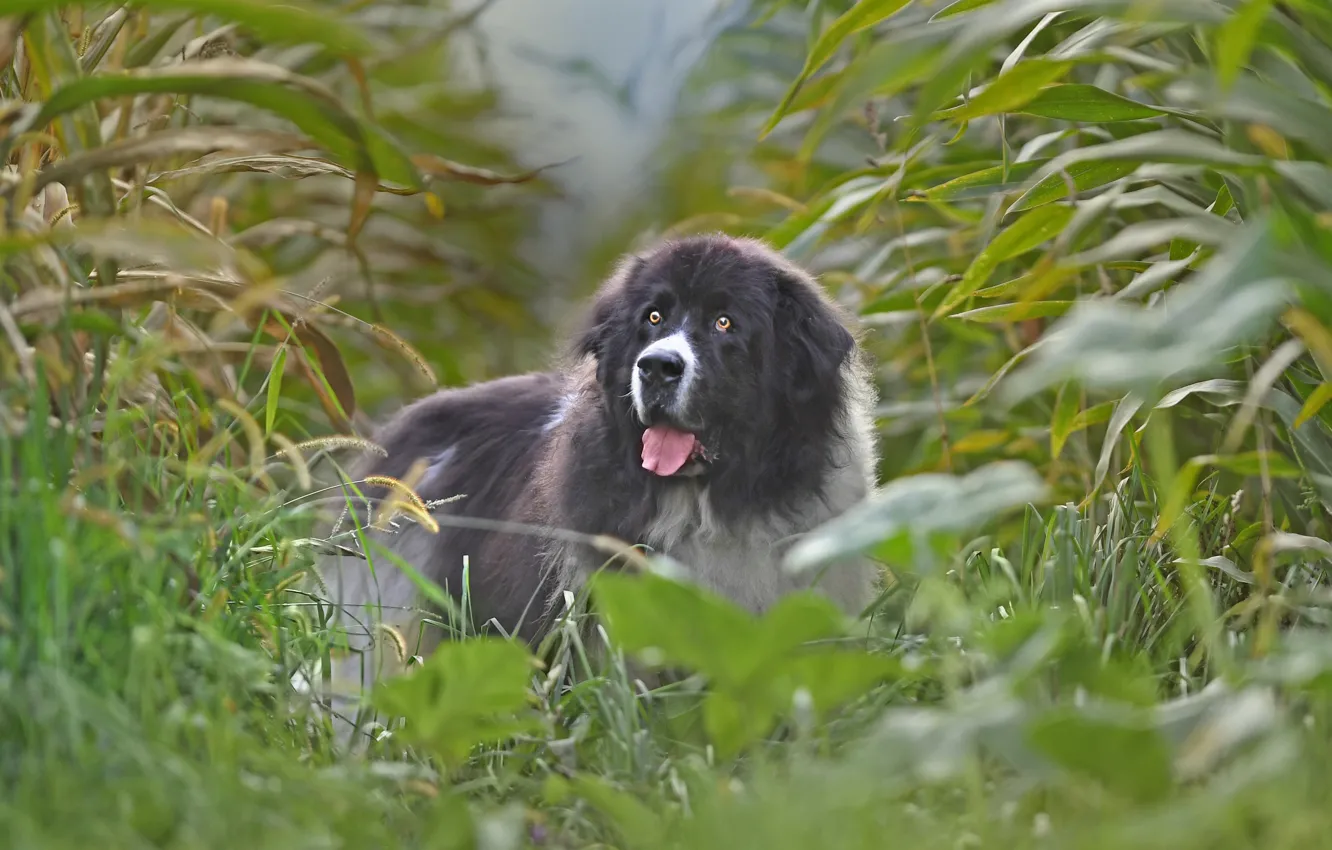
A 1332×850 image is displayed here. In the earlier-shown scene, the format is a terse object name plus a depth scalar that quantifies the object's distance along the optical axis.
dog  6.64
